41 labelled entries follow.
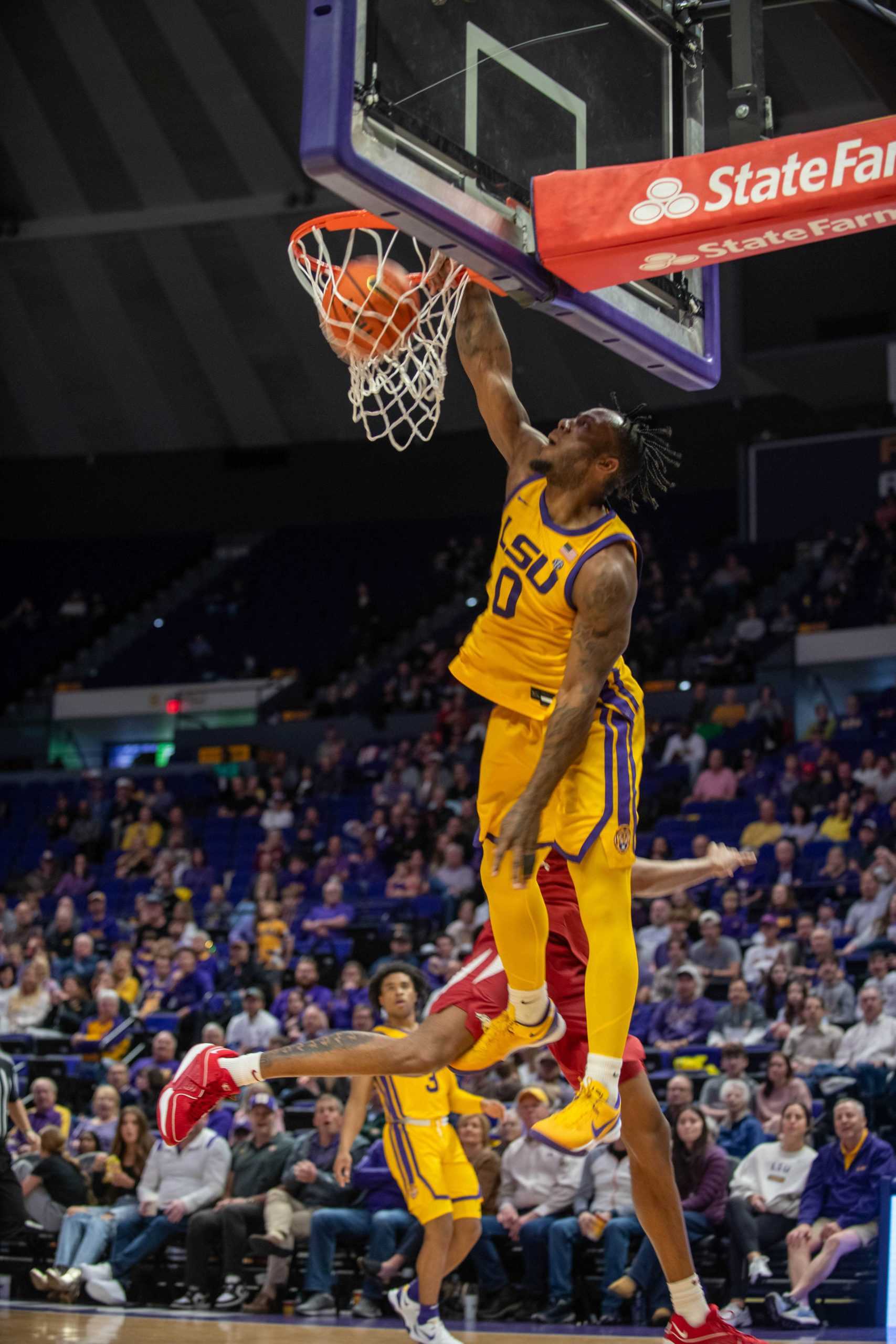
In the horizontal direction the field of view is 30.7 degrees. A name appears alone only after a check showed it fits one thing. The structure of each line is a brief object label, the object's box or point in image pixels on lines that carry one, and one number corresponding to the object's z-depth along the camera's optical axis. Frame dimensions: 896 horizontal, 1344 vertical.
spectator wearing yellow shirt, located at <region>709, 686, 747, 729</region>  19.83
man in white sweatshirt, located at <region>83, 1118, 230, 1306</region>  10.83
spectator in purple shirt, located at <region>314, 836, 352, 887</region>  18.02
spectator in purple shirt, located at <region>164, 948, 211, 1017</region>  14.98
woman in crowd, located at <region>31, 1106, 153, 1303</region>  10.83
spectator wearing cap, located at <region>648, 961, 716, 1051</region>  12.08
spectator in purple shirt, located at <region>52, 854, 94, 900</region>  19.56
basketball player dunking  5.07
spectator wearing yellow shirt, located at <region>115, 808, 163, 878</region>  20.00
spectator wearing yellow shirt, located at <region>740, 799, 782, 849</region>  15.65
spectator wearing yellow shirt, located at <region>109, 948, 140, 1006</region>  15.34
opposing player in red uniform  5.41
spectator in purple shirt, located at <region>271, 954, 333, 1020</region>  13.39
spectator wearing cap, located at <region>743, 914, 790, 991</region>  12.70
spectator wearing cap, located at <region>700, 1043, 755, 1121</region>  10.48
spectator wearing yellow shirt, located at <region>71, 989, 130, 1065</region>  14.41
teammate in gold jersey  8.44
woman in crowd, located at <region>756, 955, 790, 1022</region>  12.25
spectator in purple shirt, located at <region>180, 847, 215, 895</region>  18.77
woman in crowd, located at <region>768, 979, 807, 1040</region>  11.51
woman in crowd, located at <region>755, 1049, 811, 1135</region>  10.20
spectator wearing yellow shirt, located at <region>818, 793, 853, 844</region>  15.32
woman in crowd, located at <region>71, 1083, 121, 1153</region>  12.12
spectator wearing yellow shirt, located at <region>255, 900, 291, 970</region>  15.46
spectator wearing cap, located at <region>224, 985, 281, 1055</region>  13.09
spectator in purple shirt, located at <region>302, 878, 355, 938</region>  16.16
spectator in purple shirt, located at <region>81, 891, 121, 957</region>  17.67
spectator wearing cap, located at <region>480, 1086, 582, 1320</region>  9.95
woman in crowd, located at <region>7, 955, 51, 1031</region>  15.10
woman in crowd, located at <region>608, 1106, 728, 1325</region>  9.59
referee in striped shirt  8.10
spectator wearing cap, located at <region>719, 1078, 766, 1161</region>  10.09
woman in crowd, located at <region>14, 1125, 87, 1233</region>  11.42
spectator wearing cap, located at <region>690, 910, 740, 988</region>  12.98
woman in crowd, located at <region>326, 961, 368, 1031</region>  12.97
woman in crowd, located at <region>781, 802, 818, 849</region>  15.37
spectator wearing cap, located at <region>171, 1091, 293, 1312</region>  10.57
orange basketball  5.81
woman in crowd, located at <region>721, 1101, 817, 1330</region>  9.37
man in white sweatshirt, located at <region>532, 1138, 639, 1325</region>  9.70
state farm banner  5.08
